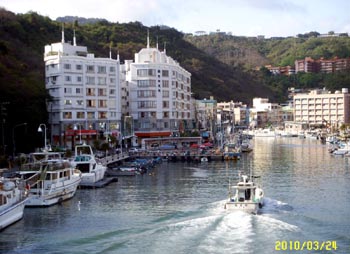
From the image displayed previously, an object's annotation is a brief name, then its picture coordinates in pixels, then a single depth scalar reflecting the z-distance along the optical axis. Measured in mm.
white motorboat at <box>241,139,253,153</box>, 100050
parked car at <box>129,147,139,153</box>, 83062
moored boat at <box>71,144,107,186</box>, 54156
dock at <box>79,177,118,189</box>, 53681
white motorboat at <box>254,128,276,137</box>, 172550
